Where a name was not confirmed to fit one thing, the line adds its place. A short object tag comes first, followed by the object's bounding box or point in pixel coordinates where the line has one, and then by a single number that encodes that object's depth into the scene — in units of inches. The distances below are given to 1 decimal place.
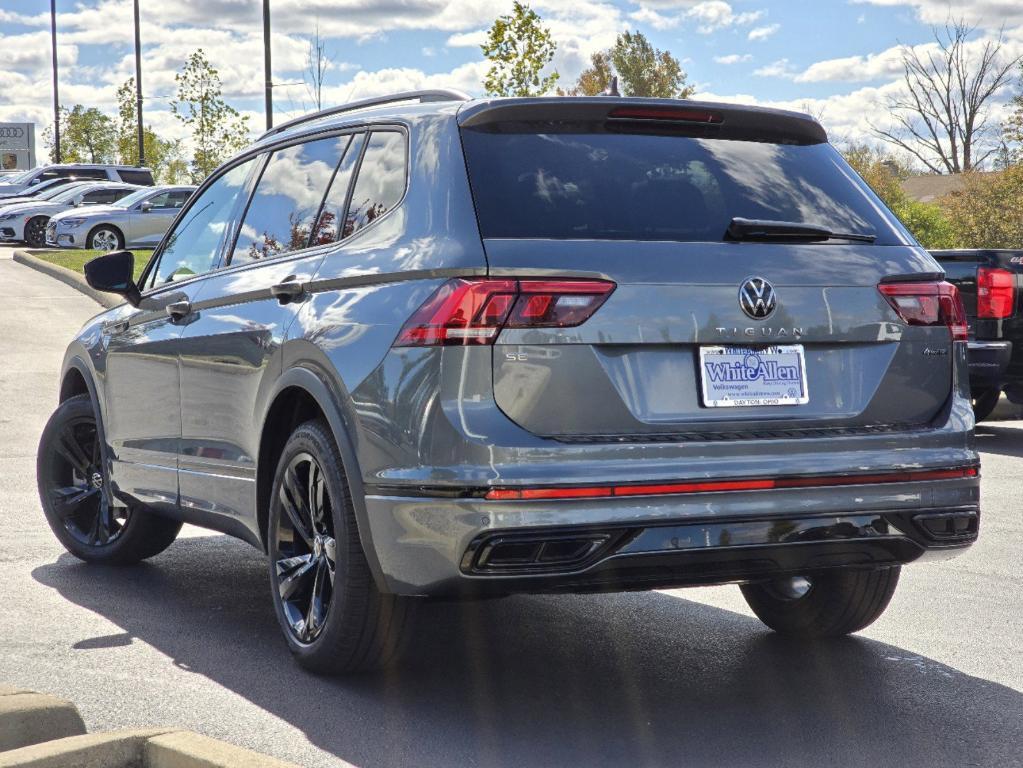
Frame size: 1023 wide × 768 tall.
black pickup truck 457.1
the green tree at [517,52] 1347.2
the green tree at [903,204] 2159.2
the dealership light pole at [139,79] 2073.1
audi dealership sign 3484.3
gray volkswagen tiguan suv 166.6
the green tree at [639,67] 3225.9
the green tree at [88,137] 3065.9
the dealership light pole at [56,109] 2797.7
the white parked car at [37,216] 1417.3
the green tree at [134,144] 2571.4
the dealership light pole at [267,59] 1164.5
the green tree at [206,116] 2140.7
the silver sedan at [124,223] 1233.4
